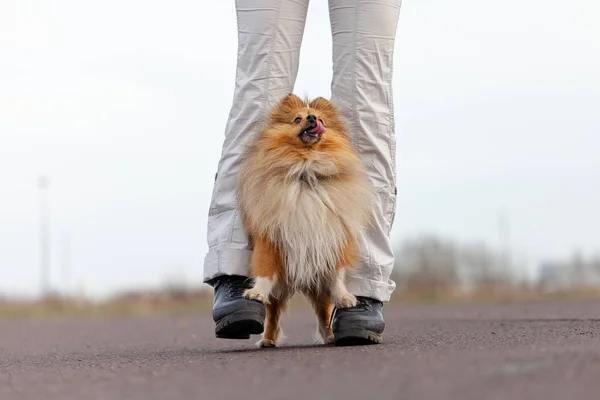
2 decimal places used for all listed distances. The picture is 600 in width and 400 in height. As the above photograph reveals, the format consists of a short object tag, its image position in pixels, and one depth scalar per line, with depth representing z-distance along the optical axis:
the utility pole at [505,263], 39.22
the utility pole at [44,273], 31.35
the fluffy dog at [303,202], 5.03
